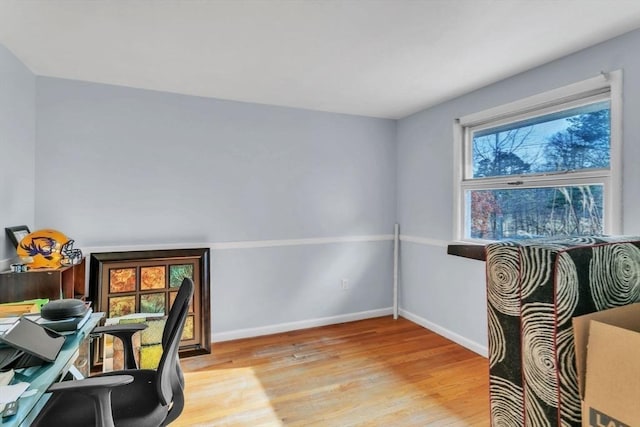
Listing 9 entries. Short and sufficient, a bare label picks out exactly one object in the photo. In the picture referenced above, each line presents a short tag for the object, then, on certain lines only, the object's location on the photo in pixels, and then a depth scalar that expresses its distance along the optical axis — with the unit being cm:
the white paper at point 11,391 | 96
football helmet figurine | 218
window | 216
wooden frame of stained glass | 279
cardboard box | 61
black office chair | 114
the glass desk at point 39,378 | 97
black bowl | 156
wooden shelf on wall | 208
